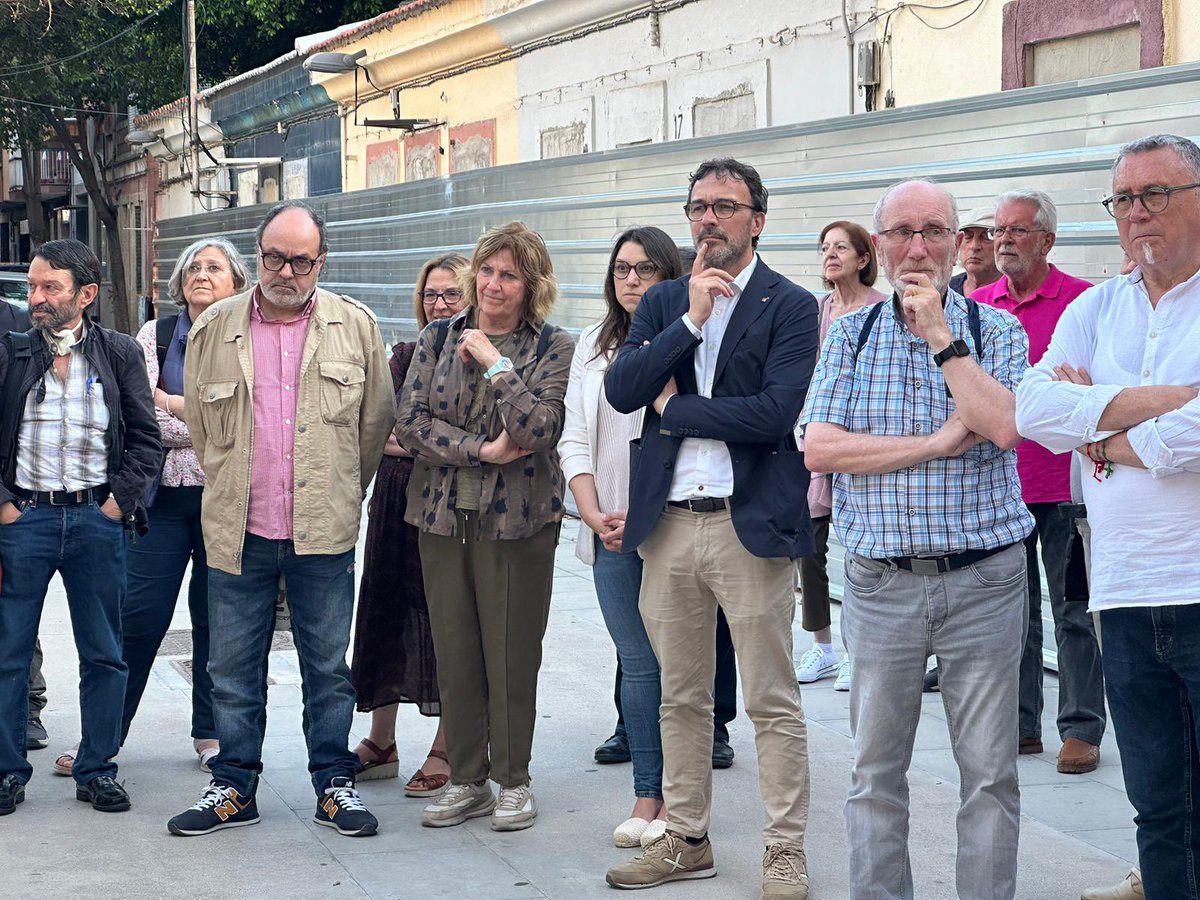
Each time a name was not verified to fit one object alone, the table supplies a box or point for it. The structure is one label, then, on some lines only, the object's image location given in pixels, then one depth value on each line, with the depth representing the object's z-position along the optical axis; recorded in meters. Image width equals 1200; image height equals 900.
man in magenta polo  5.88
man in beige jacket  5.25
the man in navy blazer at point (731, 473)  4.55
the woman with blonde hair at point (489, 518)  5.26
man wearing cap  6.48
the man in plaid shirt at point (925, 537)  4.04
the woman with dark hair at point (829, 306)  6.81
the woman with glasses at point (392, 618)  5.79
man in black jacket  5.42
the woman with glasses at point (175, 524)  5.82
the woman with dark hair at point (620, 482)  5.18
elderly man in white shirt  3.68
